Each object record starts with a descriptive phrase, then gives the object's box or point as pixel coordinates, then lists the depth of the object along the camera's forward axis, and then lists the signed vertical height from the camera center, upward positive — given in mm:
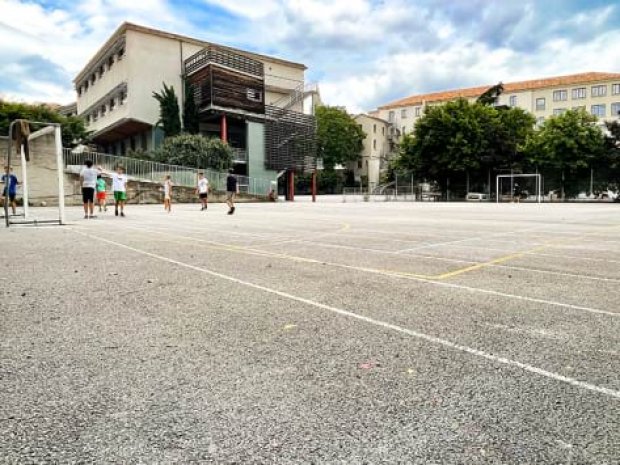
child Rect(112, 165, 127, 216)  17297 +599
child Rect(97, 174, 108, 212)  19047 +584
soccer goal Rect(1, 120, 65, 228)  13211 +1456
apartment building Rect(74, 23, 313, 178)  35812 +9006
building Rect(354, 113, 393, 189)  83500 +7909
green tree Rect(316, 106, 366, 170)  76812 +10604
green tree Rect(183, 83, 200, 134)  35500 +6708
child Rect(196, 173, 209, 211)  21359 +570
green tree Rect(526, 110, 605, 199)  38312 +4363
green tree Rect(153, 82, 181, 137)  35062 +6666
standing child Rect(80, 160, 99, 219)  15312 +710
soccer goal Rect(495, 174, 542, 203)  40469 +738
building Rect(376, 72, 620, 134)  78000 +17963
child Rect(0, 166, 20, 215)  16708 +611
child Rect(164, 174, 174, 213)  20922 +317
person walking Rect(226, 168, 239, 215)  18531 +521
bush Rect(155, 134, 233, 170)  31500 +3482
